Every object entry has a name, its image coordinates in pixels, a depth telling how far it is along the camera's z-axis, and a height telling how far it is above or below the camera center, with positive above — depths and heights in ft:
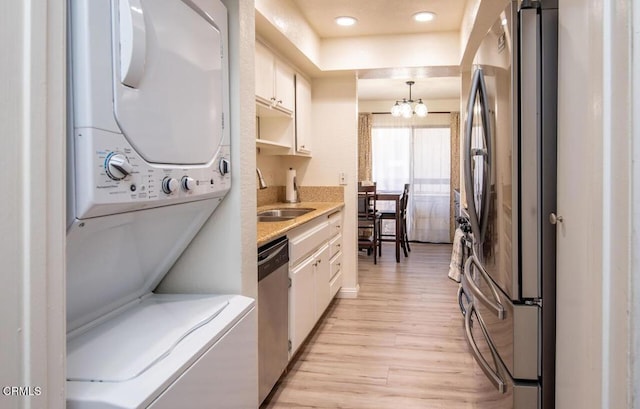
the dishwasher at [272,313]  6.51 -1.85
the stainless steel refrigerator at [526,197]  4.85 -0.04
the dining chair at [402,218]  20.74 -1.11
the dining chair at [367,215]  19.40 -0.91
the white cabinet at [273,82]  9.35 +2.59
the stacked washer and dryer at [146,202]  2.80 -0.05
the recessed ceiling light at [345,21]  11.29 +4.43
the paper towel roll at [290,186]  13.51 +0.26
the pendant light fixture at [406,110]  18.92 +3.57
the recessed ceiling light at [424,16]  10.89 +4.39
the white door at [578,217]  2.84 -0.19
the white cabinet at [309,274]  8.29 -1.74
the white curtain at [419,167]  23.93 +1.44
